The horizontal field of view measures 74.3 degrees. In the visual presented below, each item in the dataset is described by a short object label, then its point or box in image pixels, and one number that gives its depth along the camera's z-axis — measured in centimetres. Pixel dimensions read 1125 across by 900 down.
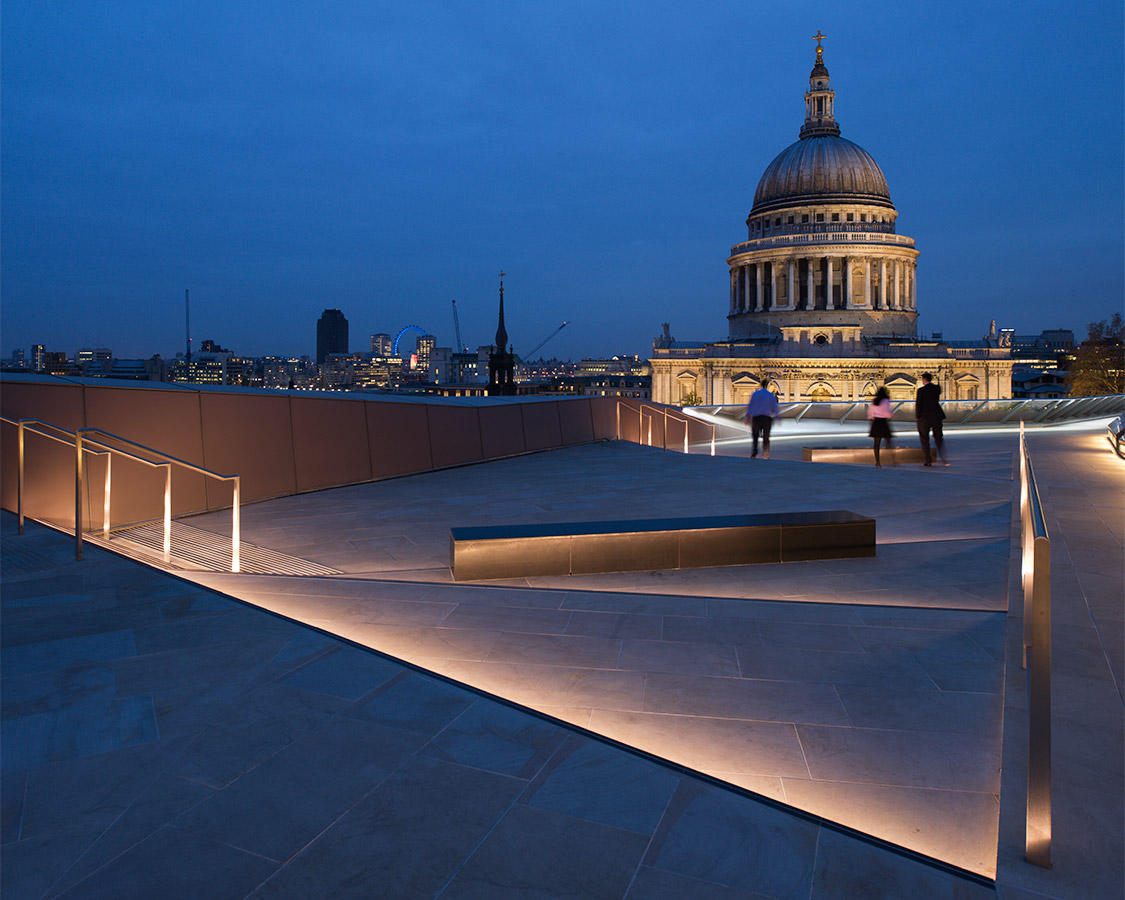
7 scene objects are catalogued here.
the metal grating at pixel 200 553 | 820
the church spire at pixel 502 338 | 9405
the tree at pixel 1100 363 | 7300
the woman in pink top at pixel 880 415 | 1634
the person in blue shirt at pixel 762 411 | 1758
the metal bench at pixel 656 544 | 771
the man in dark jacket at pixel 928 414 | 1571
